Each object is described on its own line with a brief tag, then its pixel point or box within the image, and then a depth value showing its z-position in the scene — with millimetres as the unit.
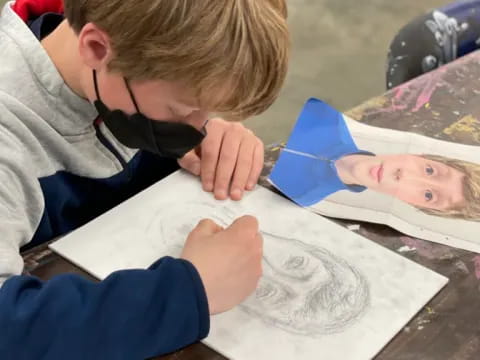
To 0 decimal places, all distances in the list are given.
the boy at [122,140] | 570
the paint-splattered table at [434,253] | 583
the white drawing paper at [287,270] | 586
